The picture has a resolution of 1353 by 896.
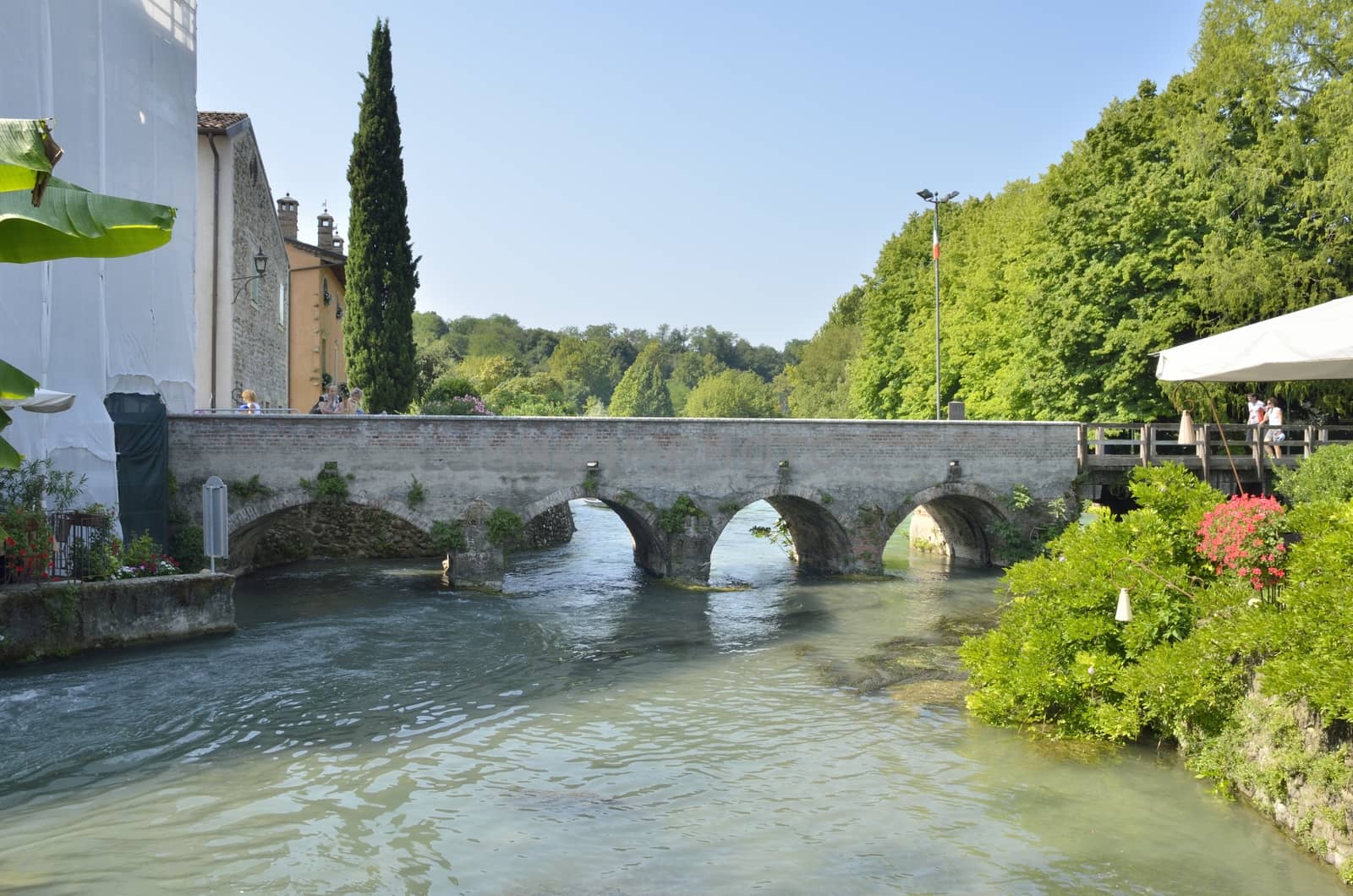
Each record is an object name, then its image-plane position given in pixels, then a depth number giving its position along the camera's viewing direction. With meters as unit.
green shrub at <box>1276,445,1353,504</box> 17.39
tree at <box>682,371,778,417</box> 78.88
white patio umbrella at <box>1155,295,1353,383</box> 8.62
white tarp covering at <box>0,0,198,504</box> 14.68
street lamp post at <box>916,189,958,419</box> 26.70
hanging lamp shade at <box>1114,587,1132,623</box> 9.83
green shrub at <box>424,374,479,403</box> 33.31
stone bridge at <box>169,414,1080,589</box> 19.00
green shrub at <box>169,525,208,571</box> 18.20
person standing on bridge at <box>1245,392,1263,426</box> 23.73
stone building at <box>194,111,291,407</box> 22.61
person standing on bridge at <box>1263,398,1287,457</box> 23.20
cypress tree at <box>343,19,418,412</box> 29.50
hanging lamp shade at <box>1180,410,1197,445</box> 14.14
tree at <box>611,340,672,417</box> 85.75
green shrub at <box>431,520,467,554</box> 19.88
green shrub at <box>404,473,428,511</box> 19.64
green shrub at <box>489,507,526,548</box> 20.06
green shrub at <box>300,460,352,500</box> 19.02
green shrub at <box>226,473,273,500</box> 18.69
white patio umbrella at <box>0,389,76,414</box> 10.21
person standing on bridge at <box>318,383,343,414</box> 21.48
